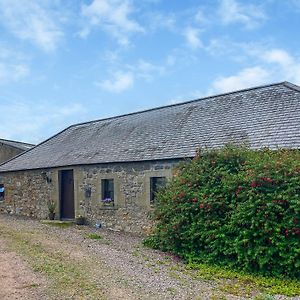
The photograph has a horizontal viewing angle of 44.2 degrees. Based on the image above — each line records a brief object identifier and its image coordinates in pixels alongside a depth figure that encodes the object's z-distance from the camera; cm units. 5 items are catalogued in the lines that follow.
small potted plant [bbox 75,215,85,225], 1570
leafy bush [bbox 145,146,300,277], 807
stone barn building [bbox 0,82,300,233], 1268
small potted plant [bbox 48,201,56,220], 1702
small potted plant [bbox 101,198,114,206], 1475
